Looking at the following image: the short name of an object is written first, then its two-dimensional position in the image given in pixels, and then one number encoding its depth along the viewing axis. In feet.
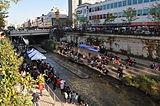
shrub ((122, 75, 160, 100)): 63.05
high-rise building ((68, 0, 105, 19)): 496.15
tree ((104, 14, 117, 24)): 178.60
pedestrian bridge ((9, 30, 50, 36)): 196.12
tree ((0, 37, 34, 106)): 17.57
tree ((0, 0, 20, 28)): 64.76
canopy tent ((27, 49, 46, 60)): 87.86
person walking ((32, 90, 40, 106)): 43.14
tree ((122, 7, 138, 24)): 145.25
